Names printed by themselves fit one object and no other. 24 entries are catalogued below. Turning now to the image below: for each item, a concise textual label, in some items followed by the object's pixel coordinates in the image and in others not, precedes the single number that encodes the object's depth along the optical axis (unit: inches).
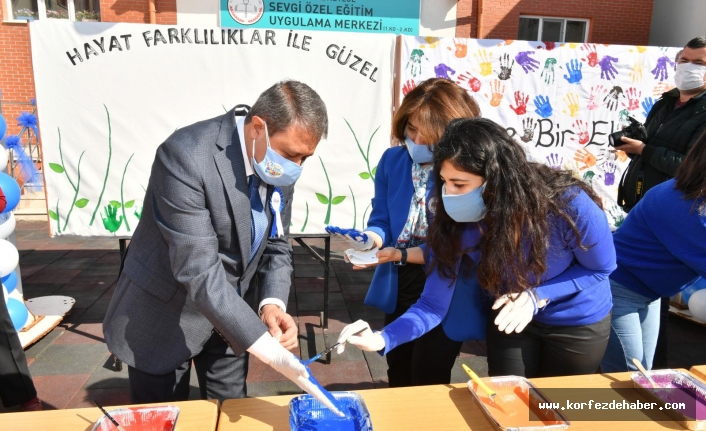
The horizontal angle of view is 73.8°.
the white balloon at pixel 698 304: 114.8
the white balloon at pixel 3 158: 105.8
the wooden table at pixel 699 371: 54.5
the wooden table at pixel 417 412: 44.3
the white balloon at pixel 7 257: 102.6
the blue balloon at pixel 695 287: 119.6
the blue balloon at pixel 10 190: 102.5
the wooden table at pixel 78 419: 43.1
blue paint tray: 44.3
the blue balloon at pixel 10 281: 108.3
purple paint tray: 44.6
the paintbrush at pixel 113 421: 42.1
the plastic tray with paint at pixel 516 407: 43.2
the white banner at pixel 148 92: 112.2
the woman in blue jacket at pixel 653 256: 57.8
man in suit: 48.7
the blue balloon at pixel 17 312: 106.0
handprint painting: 130.2
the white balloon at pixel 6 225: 110.2
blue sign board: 305.4
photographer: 97.2
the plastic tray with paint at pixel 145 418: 43.3
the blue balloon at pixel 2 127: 106.4
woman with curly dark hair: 52.7
